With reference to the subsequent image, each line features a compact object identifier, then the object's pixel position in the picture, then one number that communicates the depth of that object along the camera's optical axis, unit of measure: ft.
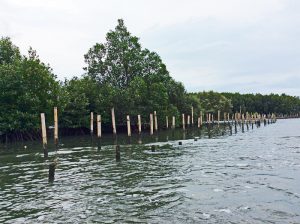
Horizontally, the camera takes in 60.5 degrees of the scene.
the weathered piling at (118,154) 66.93
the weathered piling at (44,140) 74.02
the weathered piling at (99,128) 92.95
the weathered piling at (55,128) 82.31
